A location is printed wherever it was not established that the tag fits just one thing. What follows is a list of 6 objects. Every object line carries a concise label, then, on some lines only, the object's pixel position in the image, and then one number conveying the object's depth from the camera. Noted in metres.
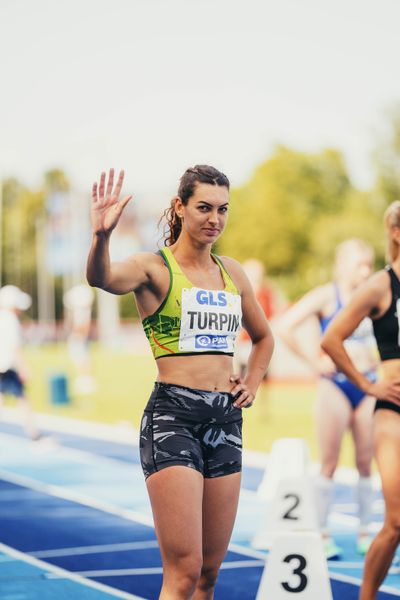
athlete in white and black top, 10.34
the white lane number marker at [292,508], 12.87
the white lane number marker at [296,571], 10.52
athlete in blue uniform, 15.16
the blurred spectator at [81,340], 45.78
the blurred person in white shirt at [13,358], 28.64
